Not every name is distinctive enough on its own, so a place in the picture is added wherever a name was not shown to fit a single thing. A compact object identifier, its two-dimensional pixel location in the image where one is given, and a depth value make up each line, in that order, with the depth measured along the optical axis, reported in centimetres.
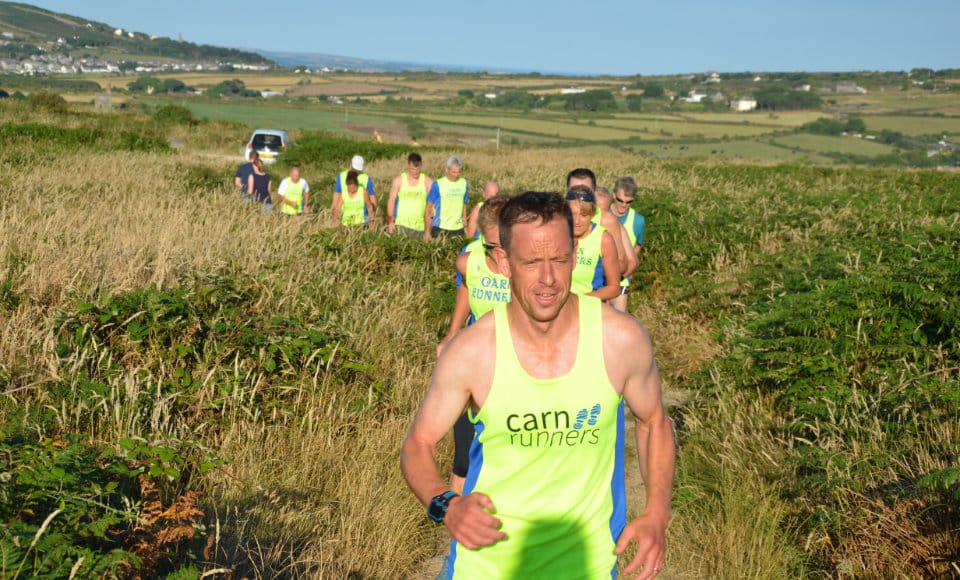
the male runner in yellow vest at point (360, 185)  1274
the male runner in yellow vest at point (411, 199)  1247
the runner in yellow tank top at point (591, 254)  648
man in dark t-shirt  1396
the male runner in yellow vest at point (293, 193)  1344
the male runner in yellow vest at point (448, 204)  1198
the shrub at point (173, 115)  4419
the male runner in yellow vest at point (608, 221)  704
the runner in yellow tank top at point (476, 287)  529
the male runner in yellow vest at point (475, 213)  931
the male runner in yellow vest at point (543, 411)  286
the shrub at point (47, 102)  4059
